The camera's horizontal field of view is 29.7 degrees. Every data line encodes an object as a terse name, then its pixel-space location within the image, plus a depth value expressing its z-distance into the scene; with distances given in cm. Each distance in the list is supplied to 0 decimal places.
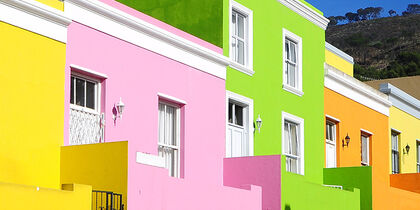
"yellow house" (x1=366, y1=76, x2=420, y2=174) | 2453
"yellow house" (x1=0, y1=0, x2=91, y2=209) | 1130
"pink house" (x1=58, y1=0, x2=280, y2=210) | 1206
